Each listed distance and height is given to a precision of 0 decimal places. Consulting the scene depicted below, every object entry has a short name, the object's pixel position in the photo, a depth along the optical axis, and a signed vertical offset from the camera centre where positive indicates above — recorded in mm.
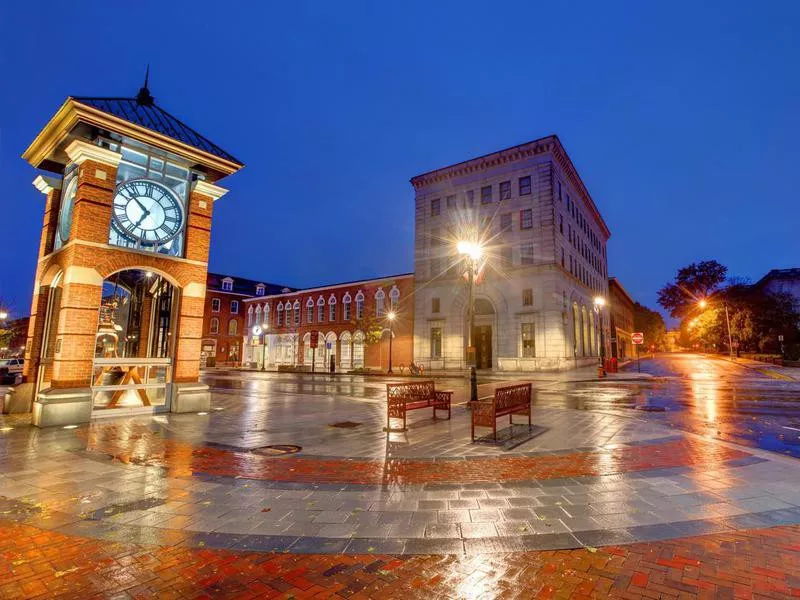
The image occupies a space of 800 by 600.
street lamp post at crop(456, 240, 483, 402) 12875 +3076
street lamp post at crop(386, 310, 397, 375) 38569 +3357
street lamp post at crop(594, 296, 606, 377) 26720 -1057
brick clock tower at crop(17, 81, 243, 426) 10266 +2948
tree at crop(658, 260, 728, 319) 67938 +11861
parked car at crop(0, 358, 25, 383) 22003 -1433
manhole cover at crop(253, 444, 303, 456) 7383 -1878
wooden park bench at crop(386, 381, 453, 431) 9727 -1222
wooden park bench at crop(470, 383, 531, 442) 8227 -1165
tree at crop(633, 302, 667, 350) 109250 +8290
